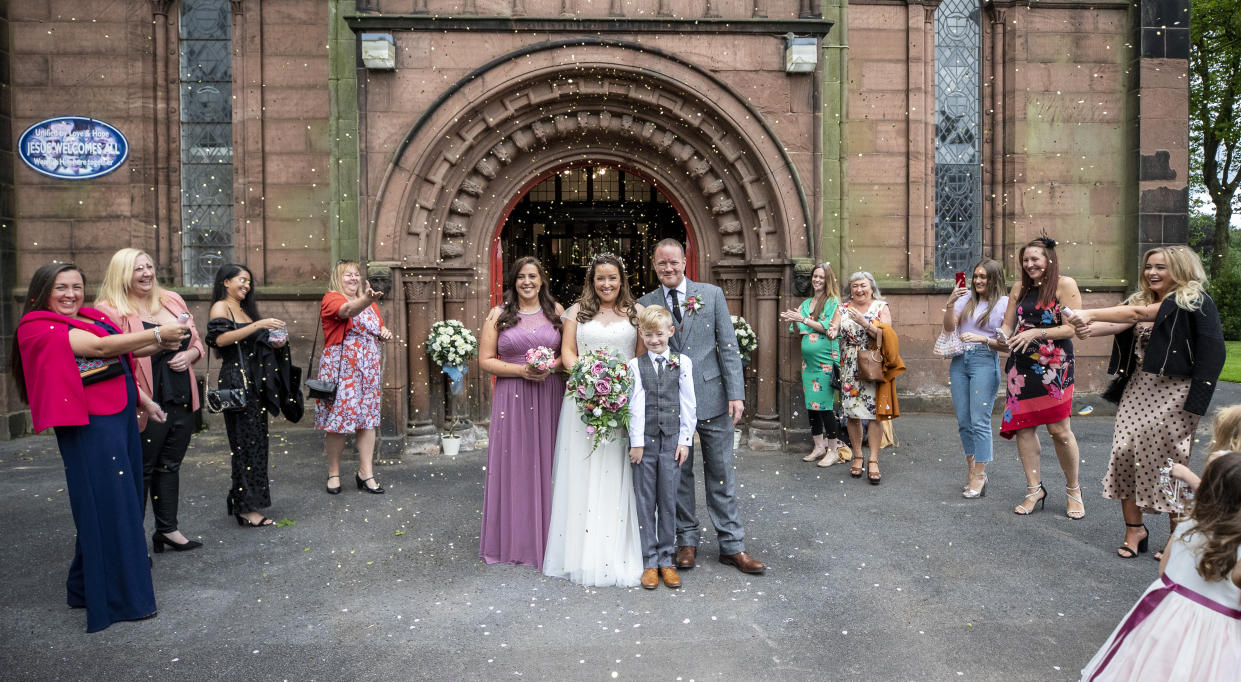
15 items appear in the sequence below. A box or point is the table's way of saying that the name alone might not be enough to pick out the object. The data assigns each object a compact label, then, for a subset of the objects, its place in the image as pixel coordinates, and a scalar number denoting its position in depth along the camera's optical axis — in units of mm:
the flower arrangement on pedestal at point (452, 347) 8422
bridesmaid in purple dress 5184
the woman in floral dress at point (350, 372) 6801
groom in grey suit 5023
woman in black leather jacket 4719
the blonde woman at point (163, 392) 5055
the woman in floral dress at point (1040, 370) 5738
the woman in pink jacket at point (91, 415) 3971
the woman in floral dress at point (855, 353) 7199
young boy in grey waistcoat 4742
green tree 22016
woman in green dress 7680
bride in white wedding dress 4773
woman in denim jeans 6488
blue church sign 9703
